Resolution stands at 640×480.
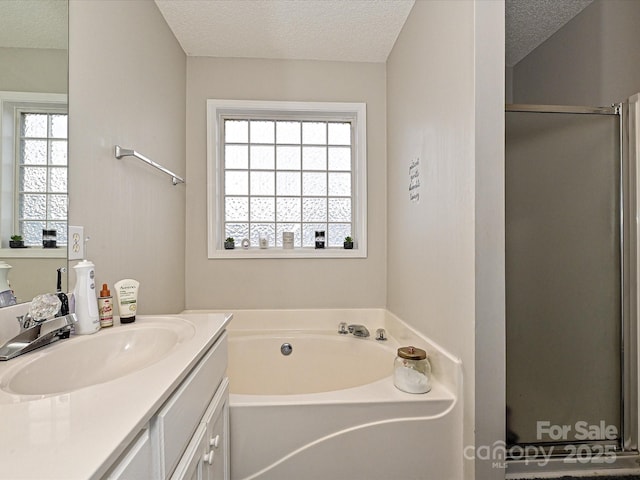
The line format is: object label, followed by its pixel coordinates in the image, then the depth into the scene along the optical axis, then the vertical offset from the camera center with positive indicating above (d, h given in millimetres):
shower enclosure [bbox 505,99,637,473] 1601 -138
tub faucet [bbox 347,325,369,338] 2059 -577
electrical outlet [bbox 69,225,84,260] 1085 -4
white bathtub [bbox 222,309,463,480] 1250 -766
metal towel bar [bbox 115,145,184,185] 1364 +386
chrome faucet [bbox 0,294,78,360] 761 -224
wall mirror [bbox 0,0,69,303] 819 +287
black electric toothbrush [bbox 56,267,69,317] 930 -178
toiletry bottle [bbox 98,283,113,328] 1068 -224
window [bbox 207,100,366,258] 2324 +492
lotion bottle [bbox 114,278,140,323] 1138 -211
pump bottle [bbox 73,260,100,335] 980 -184
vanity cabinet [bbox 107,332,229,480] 562 -438
